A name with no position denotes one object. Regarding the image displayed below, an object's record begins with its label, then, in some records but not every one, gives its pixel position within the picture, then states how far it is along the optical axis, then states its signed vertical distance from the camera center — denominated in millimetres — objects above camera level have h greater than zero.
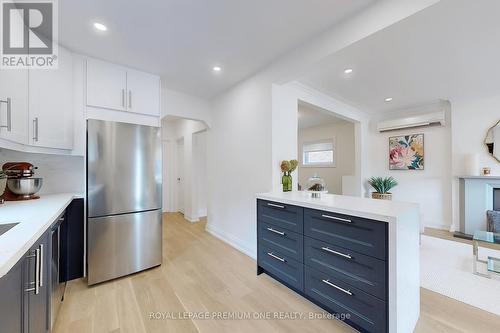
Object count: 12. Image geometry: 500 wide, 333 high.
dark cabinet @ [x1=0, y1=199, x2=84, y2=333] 776 -576
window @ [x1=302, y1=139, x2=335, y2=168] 5652 +399
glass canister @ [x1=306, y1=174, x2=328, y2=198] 2226 -215
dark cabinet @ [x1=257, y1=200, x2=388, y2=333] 1309 -748
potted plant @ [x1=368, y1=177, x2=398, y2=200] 4363 -441
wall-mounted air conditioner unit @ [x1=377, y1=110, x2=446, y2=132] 3873 +929
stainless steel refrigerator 2092 -353
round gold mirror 3363 +429
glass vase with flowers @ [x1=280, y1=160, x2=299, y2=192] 2600 -55
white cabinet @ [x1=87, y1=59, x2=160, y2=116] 2307 +986
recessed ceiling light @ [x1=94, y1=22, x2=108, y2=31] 1802 +1297
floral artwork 4180 +308
